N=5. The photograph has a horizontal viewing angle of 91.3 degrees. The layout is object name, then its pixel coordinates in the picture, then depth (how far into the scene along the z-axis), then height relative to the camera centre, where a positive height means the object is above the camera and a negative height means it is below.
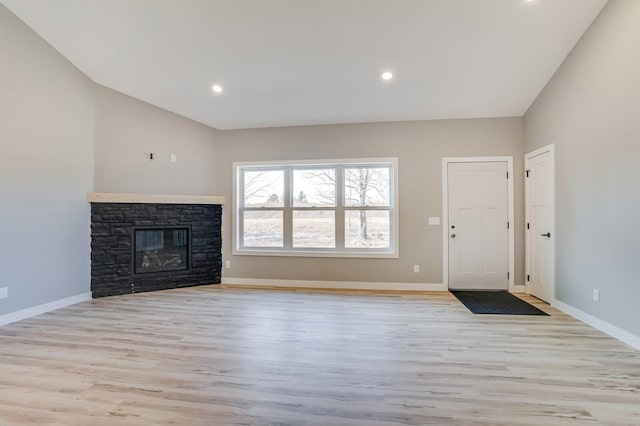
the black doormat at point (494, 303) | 3.72 -1.11
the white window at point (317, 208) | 5.04 +0.16
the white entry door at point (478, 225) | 4.71 -0.12
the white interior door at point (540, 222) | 3.97 -0.07
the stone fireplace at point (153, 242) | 4.34 -0.37
